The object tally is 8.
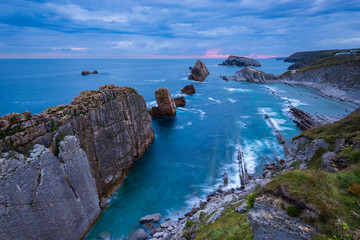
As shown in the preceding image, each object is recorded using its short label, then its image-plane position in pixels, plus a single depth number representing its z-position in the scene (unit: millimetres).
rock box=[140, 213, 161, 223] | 25372
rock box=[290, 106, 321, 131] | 56972
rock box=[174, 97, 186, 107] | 83500
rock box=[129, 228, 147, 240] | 22319
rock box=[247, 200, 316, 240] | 9539
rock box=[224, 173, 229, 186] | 33203
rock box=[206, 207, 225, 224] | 18856
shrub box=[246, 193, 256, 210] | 11289
